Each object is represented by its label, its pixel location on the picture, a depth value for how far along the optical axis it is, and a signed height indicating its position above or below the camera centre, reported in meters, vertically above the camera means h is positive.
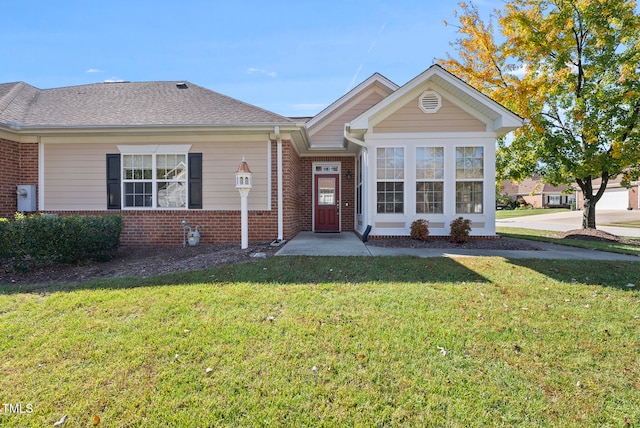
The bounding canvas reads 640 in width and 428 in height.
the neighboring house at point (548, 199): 45.41 +1.84
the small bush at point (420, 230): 8.76 -0.60
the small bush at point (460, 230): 8.64 -0.60
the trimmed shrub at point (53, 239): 5.95 -0.63
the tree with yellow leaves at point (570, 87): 10.28 +4.62
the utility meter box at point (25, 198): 8.61 +0.31
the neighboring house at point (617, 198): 30.03 +1.30
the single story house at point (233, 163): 8.62 +1.39
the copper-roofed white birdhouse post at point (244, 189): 7.73 +0.53
